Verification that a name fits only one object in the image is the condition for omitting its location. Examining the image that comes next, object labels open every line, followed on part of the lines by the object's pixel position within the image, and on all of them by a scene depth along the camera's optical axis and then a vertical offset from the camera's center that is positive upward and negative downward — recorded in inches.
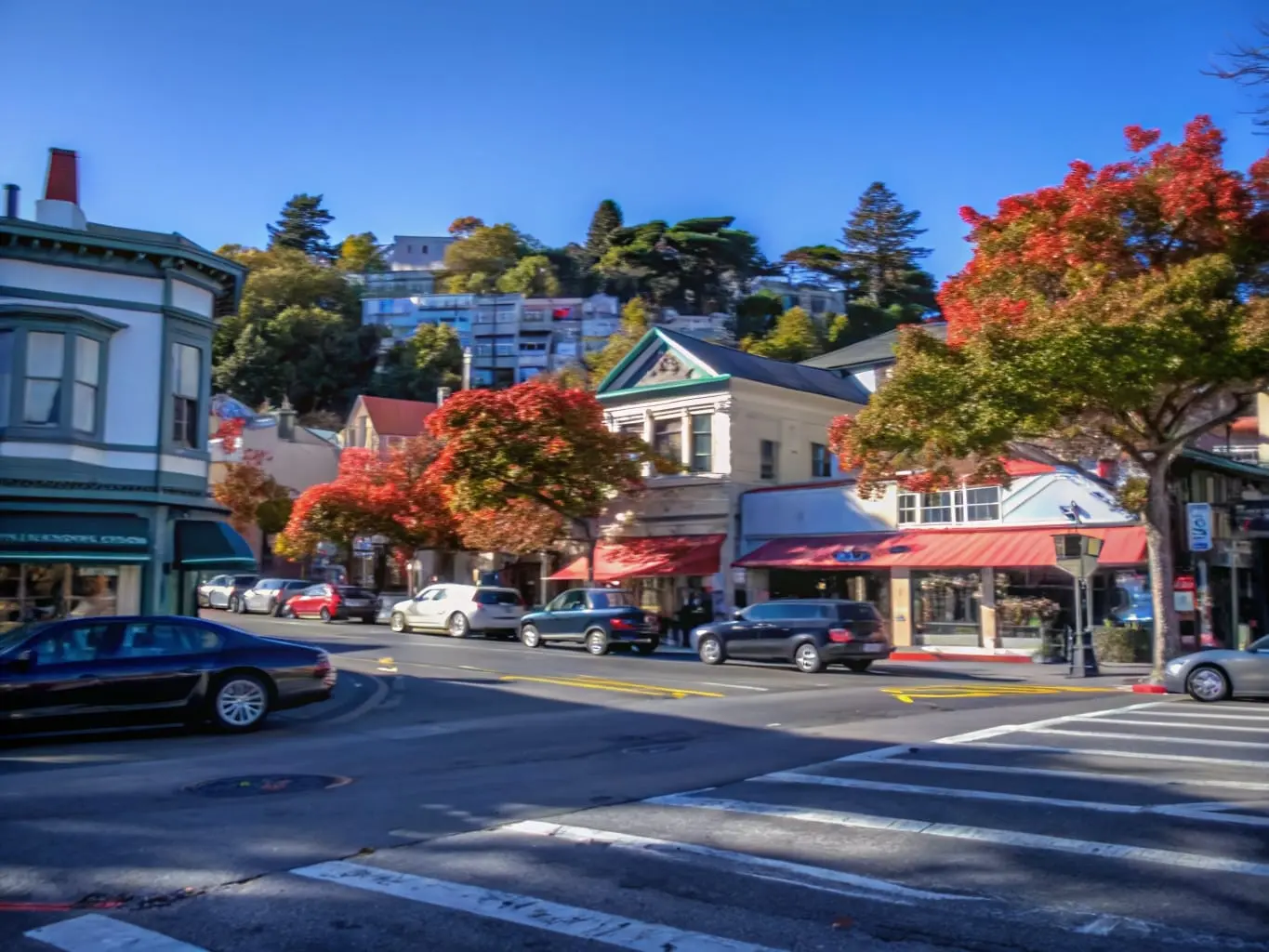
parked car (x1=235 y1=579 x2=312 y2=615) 1640.0 +8.1
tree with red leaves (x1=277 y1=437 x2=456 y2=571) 1660.9 +133.5
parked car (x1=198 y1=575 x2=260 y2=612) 1745.8 +15.1
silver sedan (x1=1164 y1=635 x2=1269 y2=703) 697.0 -39.5
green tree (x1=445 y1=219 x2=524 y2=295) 4975.4 +1470.6
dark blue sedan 504.7 -33.6
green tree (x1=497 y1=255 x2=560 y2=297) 4599.4 +1267.7
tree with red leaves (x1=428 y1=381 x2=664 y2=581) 1349.7 +173.3
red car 1536.7 -2.4
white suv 1290.6 -9.0
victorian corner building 738.2 +120.3
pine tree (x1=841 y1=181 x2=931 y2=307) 4072.3 +1277.9
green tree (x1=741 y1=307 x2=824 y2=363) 3080.7 +708.0
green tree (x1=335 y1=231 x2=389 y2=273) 5226.4 +1550.2
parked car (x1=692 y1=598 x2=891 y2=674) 950.4 -24.5
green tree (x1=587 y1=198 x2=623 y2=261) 4682.6 +1514.6
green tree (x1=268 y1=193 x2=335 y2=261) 5305.1 +1678.6
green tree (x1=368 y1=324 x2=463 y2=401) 3309.5 +680.6
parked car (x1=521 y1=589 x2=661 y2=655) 1121.4 -18.4
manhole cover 389.1 -62.4
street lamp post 965.8 +34.9
